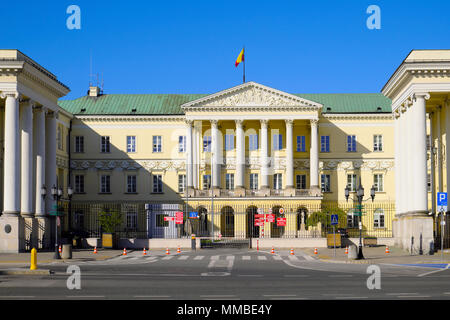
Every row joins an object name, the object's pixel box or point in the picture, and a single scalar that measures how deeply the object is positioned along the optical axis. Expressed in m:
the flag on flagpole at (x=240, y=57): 80.31
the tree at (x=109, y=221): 65.44
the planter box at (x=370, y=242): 55.12
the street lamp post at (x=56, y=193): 42.56
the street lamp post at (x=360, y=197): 37.97
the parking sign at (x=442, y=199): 37.31
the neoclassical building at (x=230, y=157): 78.38
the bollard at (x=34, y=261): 29.16
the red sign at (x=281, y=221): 61.35
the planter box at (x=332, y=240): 54.38
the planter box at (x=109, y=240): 53.00
